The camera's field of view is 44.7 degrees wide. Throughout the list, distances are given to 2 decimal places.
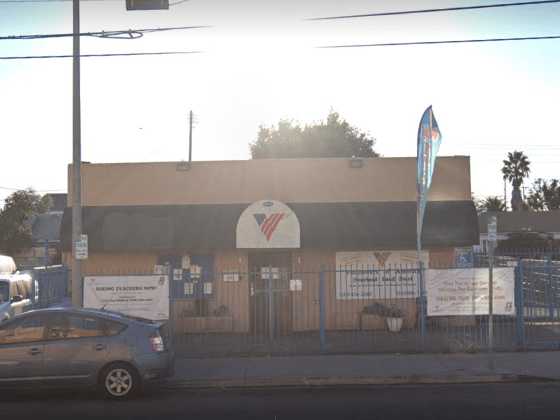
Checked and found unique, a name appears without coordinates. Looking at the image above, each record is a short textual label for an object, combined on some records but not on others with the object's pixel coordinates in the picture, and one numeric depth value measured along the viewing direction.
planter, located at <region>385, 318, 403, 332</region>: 16.95
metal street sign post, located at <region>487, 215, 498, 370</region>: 13.32
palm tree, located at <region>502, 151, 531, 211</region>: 79.94
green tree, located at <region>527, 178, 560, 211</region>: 84.69
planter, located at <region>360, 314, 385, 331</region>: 17.53
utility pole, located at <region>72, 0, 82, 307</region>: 13.55
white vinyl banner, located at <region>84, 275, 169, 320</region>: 14.84
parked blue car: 10.31
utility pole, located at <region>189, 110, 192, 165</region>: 43.88
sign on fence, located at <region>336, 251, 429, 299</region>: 17.20
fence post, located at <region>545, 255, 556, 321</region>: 17.65
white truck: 14.07
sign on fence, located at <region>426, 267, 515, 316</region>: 14.81
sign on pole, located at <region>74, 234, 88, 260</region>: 13.48
